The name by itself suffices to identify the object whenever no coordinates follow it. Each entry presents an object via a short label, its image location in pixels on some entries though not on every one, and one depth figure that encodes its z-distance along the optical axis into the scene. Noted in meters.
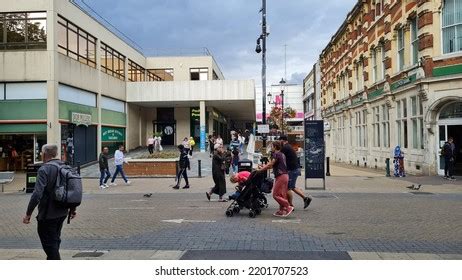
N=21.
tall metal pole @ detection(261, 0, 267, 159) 23.52
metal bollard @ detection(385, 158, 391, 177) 22.49
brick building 20.45
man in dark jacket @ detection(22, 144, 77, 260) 5.48
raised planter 22.98
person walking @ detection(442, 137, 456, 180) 19.12
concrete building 26.61
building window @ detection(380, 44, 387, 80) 28.23
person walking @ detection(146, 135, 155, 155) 34.44
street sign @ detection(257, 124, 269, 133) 23.75
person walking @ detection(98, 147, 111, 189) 18.53
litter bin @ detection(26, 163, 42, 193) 17.52
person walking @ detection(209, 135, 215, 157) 33.03
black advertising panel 15.98
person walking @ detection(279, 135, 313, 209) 11.36
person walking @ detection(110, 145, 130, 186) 19.28
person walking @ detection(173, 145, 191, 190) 16.80
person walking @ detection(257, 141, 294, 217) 10.59
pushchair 10.77
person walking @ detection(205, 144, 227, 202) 13.76
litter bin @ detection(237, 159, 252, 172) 17.25
